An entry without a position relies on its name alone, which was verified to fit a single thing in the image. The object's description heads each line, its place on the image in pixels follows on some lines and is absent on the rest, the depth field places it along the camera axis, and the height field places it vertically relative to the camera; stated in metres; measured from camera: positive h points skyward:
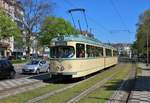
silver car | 15.60 -1.19
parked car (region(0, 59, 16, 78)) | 12.28 -1.10
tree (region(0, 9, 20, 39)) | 29.60 +4.88
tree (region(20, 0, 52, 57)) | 33.27 +6.73
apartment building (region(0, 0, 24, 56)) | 33.39 +7.61
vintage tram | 10.90 -0.10
